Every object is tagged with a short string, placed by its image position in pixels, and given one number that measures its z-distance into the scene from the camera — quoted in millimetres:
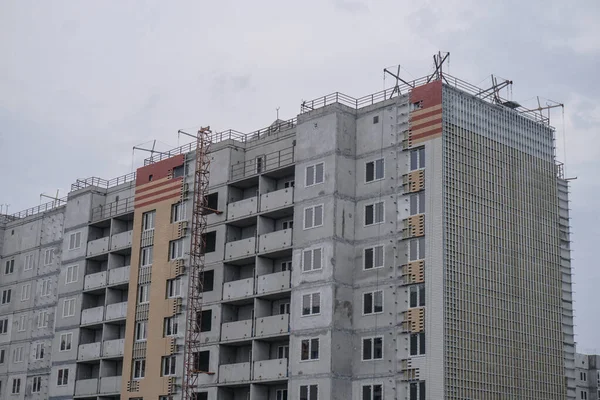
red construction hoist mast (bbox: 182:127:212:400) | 84625
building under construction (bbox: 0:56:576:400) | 72438
